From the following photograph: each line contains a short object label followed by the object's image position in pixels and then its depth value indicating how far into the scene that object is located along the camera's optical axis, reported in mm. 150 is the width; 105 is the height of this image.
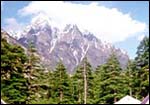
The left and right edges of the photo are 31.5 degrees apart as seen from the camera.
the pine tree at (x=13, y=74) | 22715
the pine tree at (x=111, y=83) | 35855
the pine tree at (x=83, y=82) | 39920
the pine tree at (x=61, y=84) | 39381
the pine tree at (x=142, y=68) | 31732
